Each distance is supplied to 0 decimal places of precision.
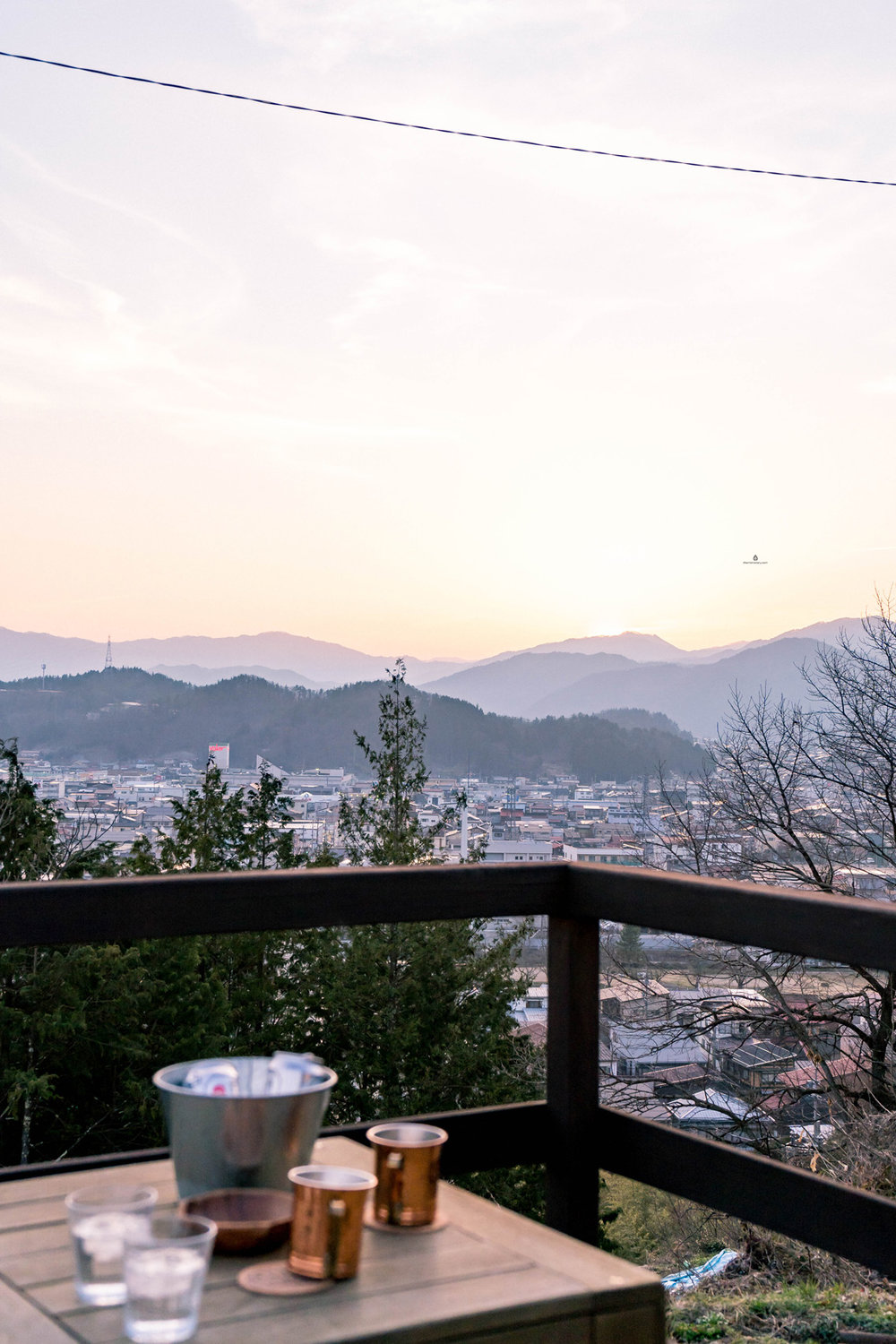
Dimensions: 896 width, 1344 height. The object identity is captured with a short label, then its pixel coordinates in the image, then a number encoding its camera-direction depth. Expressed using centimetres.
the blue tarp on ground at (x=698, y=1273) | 488
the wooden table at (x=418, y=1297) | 88
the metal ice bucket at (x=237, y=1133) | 103
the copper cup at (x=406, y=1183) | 109
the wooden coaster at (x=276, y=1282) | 94
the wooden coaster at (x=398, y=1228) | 108
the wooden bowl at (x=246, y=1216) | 99
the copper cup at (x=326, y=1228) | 95
